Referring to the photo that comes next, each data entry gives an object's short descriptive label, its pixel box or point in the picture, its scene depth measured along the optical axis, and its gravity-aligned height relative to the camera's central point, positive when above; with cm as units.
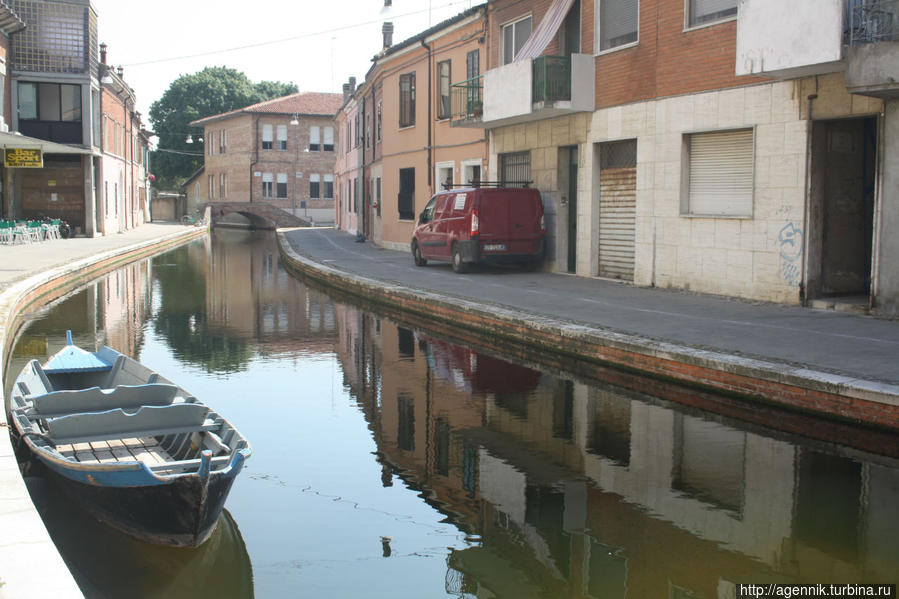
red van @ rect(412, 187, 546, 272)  1967 -20
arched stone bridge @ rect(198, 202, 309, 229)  6209 +26
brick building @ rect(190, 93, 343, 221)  6538 +435
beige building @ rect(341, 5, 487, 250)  2464 +290
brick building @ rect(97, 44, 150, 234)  4144 +313
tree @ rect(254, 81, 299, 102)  8200 +1140
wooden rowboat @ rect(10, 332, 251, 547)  524 -150
